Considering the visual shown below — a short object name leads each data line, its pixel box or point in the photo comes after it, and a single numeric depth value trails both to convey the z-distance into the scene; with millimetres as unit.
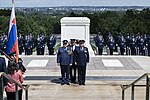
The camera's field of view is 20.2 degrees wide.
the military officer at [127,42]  23027
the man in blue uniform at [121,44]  23114
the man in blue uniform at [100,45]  23156
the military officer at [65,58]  12625
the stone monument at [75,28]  20641
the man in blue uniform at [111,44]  23034
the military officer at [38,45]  22675
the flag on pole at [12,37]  10555
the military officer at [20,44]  22470
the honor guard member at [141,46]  22666
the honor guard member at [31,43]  23047
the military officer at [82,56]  12539
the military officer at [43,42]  23158
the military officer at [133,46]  22469
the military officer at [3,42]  21644
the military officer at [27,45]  22498
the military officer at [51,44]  23109
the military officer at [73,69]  13102
